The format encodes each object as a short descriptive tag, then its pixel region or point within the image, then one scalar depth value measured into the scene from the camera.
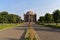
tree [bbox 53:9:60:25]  21.52
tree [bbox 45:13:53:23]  31.86
